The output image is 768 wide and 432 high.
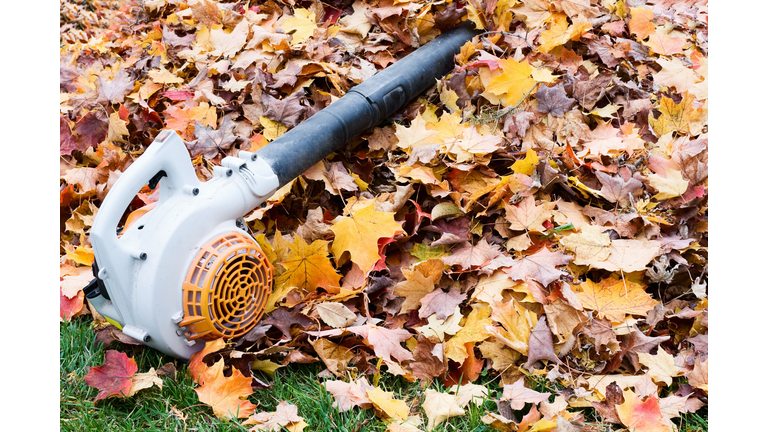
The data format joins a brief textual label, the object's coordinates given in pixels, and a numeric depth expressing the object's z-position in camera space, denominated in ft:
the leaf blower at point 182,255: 5.69
